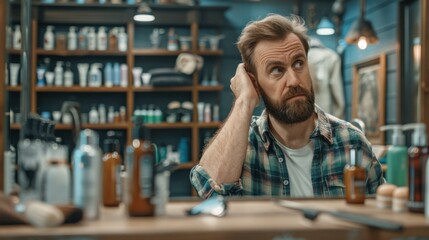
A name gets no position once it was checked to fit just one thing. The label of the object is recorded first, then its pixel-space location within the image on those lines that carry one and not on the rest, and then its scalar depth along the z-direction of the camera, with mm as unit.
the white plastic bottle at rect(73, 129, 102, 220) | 1427
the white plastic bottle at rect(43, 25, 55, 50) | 5980
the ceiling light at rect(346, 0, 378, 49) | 5039
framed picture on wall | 5256
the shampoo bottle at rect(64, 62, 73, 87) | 5947
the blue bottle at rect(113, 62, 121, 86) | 5992
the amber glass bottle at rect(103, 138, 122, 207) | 1638
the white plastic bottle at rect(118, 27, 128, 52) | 6035
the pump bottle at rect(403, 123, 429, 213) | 1550
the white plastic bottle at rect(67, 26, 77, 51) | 6031
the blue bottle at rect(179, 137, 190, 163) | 6098
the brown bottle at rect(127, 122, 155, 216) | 1470
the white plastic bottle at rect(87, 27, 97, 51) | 6027
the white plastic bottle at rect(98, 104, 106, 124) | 5861
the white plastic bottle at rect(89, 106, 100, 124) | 5812
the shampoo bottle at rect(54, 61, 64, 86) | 5949
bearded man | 2191
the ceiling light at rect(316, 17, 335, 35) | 5848
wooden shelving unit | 5969
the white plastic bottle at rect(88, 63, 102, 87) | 5965
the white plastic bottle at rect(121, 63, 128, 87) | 5996
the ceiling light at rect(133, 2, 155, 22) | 5848
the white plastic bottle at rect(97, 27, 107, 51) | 6025
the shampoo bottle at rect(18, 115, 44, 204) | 1445
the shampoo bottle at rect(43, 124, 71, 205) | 1437
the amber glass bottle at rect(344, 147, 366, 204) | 1701
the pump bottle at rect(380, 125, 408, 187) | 1781
